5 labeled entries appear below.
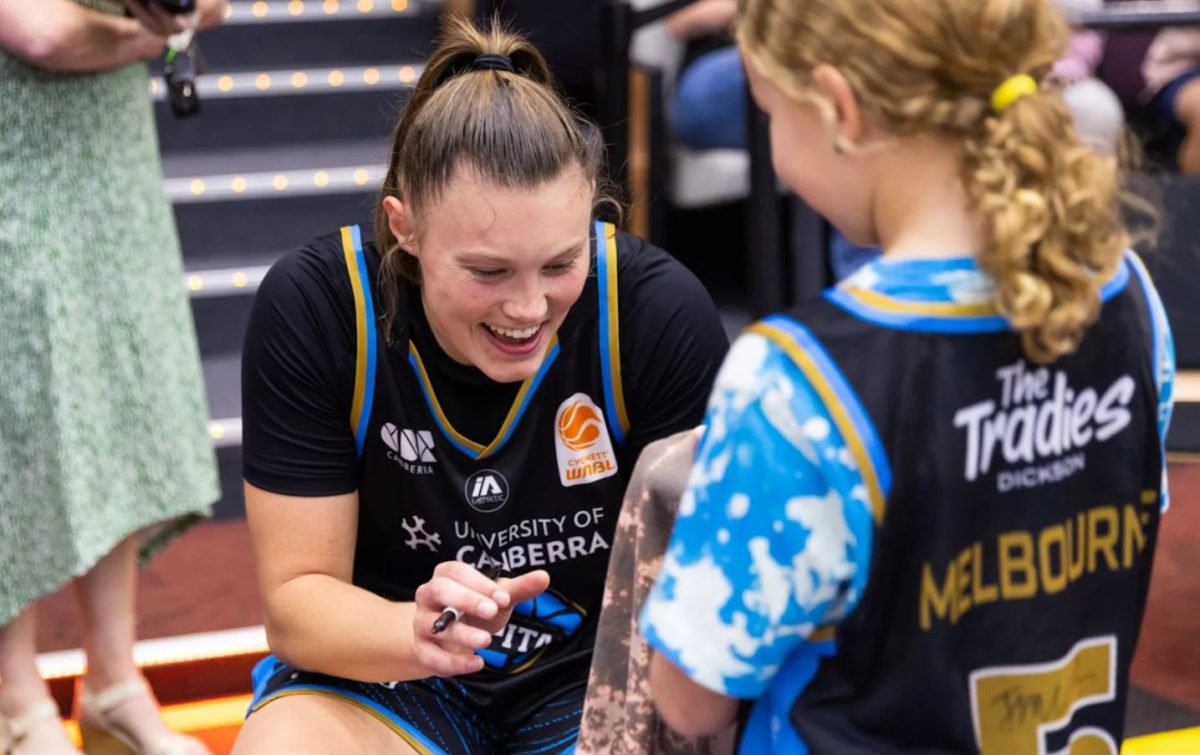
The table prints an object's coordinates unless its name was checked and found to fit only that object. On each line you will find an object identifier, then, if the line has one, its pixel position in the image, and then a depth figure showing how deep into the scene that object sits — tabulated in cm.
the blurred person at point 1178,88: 316
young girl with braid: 101
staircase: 419
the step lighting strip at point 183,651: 246
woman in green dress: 211
